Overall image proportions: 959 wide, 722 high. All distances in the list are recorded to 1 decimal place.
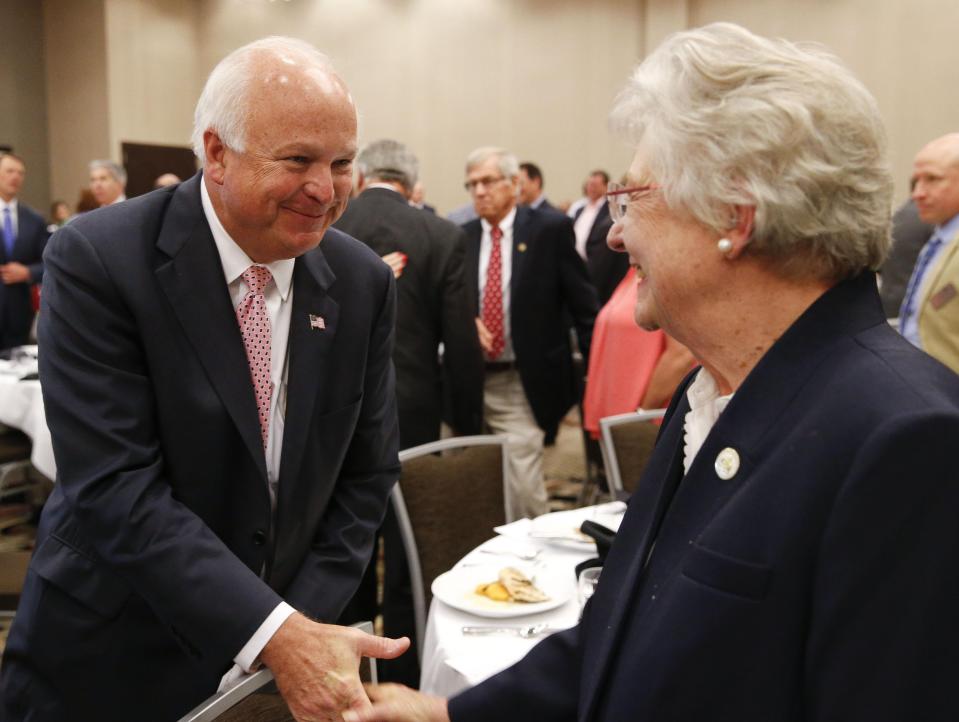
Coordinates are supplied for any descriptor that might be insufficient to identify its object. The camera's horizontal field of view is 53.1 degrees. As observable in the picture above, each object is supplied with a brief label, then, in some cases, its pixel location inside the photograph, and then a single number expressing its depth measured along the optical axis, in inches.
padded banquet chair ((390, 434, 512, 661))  106.9
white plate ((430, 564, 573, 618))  77.1
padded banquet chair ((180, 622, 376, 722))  49.8
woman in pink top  150.1
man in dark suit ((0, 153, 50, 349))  270.1
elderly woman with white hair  35.2
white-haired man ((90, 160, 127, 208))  300.3
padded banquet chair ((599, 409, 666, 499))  125.4
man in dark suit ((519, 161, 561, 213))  365.1
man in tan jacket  178.5
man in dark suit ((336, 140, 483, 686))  150.3
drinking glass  73.3
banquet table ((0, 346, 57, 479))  168.9
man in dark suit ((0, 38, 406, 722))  63.3
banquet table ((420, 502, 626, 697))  71.7
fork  74.9
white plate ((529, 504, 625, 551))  95.2
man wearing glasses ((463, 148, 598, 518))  184.5
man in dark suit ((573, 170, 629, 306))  264.4
